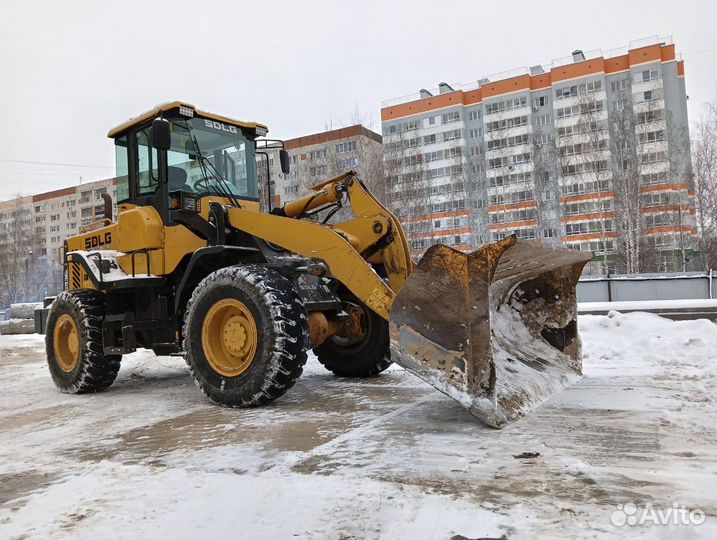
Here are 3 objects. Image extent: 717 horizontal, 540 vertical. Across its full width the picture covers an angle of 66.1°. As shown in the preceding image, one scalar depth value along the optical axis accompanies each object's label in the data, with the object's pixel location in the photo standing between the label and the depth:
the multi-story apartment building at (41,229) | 51.03
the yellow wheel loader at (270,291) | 3.92
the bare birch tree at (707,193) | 27.03
